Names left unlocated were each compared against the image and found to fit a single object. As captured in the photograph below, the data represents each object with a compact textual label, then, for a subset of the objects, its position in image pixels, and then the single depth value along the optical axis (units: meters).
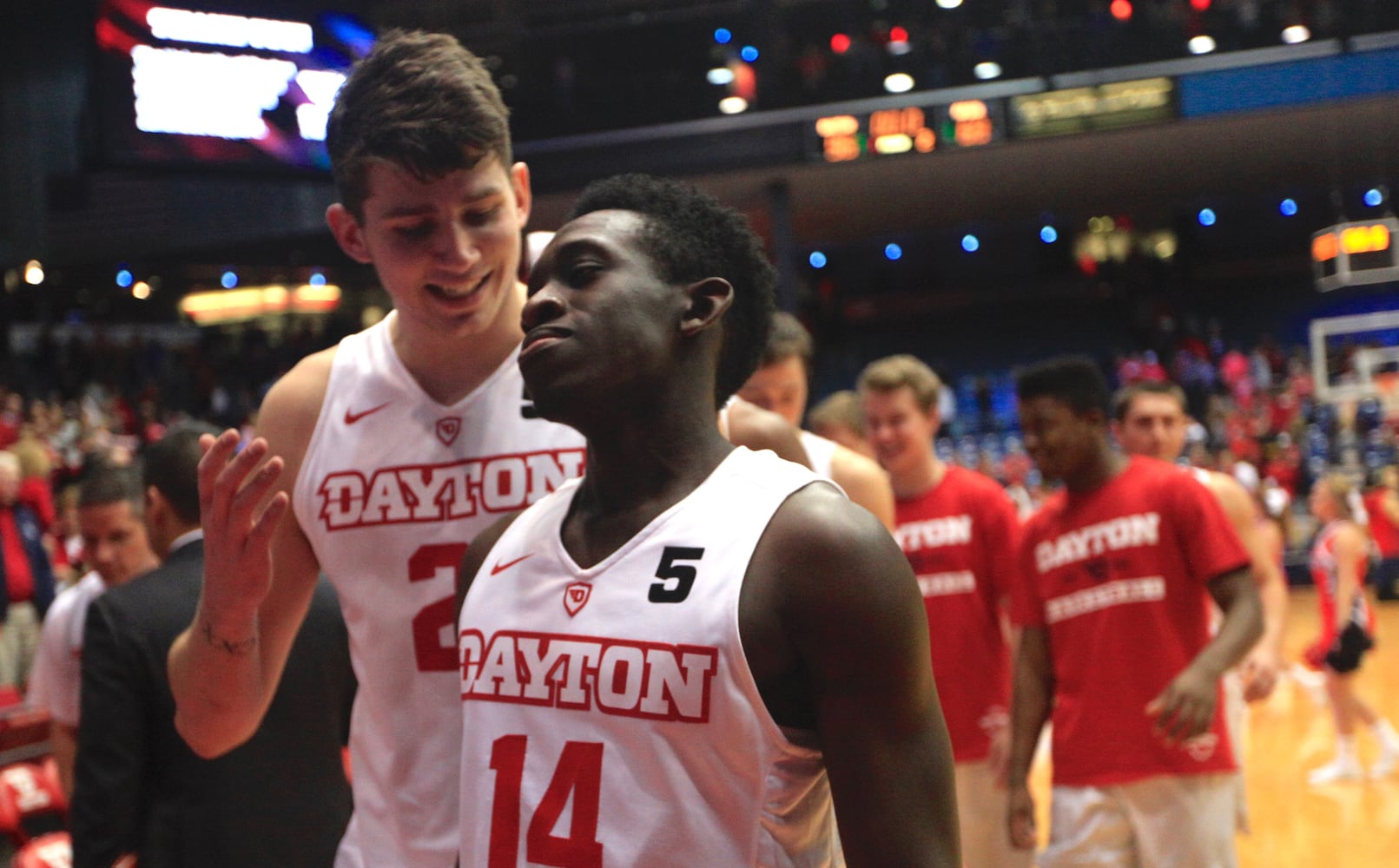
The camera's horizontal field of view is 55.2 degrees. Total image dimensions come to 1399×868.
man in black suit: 2.98
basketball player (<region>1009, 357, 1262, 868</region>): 3.90
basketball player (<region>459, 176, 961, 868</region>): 1.41
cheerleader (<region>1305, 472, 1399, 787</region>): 8.09
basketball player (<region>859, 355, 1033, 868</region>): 4.77
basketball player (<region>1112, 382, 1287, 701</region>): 4.82
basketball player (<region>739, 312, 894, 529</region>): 3.64
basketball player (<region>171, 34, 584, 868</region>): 2.00
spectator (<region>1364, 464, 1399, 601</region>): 12.18
